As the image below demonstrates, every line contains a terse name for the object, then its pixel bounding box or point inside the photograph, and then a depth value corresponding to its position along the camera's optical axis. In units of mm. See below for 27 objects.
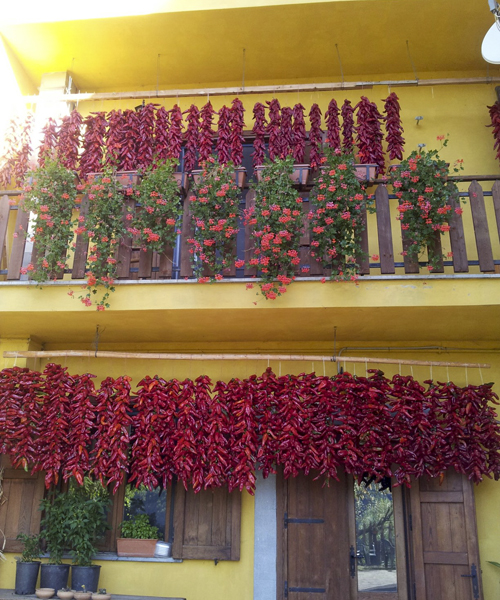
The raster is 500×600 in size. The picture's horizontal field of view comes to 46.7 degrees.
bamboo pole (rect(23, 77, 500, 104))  7684
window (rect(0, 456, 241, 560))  6816
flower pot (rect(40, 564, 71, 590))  6438
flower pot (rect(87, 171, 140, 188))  7098
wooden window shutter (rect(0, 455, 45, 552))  6973
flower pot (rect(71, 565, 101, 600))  6375
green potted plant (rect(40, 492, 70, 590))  6453
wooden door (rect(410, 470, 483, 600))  6359
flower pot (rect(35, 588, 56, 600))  6211
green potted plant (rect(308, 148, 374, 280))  6254
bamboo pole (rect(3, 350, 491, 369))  6613
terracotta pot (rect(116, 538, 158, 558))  6809
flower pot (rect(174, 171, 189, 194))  7226
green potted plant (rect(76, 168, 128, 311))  6441
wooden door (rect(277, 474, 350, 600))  6621
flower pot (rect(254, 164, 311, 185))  7137
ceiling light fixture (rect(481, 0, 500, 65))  5094
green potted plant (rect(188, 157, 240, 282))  6371
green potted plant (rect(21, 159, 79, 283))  6613
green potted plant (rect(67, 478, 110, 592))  6406
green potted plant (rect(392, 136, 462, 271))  6254
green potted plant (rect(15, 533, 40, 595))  6463
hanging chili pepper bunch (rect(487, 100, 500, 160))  7707
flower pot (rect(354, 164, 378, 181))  7203
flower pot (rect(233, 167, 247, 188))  7238
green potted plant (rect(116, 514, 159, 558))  6809
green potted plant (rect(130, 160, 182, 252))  6488
